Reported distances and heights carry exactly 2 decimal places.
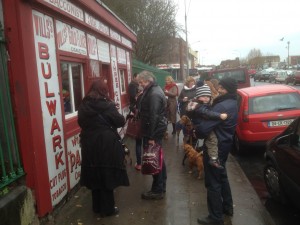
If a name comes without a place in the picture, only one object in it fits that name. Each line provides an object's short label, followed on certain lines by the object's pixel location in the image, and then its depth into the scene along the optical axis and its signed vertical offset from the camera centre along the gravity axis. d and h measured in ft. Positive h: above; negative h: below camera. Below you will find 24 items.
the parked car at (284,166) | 9.92 -3.80
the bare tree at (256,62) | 267.96 +17.85
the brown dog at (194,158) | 14.54 -4.43
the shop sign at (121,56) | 23.80 +2.93
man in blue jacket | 9.57 -2.03
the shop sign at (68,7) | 11.46 +4.04
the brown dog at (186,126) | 17.72 -3.11
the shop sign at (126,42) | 25.53 +4.60
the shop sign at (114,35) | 21.22 +4.47
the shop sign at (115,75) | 21.25 +0.96
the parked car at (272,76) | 101.48 +0.50
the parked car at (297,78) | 76.73 -0.63
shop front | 9.15 +0.36
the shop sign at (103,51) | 17.72 +2.63
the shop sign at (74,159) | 12.29 -3.50
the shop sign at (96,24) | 15.45 +4.25
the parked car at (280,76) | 91.24 +0.28
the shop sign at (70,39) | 11.95 +2.56
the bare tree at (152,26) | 74.48 +17.79
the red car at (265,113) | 17.40 -2.44
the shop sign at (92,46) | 15.59 +2.61
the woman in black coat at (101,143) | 9.92 -2.23
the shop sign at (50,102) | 10.18 -0.52
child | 9.48 -1.23
